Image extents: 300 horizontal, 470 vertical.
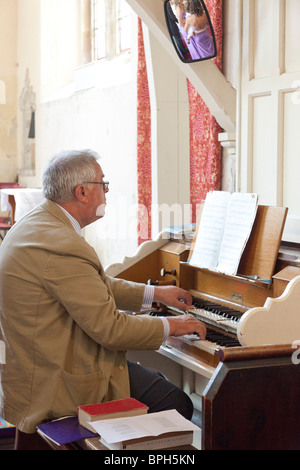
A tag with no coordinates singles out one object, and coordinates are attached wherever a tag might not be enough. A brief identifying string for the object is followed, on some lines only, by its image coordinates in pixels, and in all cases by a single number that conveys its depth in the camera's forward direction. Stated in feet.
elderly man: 7.62
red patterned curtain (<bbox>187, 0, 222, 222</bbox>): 15.69
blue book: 6.94
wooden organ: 6.14
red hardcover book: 7.12
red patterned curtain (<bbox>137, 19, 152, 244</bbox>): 20.10
